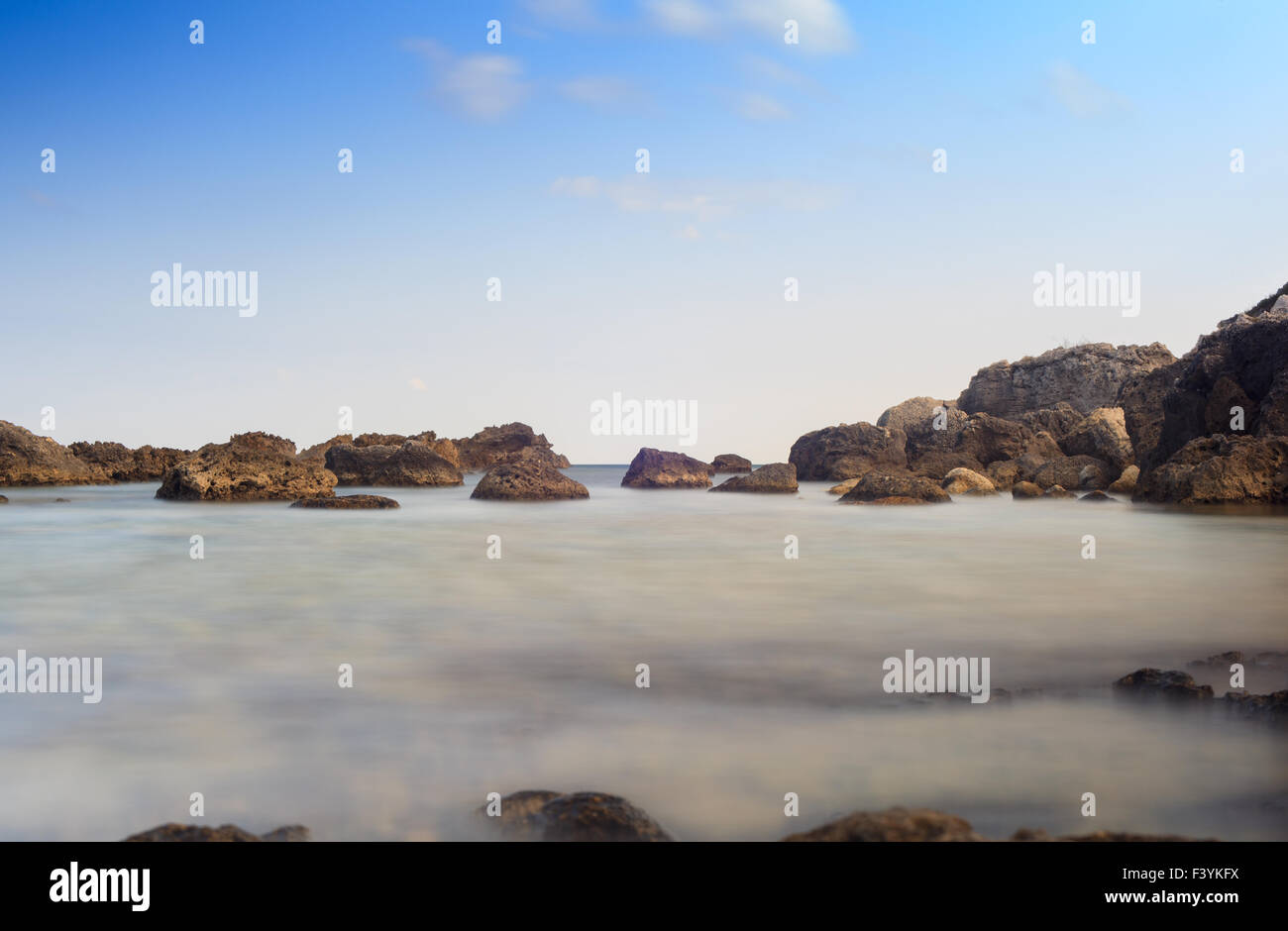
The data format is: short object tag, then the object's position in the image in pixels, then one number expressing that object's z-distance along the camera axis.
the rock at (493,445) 40.88
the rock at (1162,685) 4.03
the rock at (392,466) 25.72
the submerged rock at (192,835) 2.59
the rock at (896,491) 18.59
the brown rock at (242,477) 18.00
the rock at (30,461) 23.92
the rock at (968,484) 22.28
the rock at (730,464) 41.53
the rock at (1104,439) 23.19
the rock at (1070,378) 37.06
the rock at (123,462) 27.33
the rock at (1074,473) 22.78
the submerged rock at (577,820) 2.73
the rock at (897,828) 2.48
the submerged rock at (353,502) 16.16
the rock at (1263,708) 3.68
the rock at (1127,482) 20.48
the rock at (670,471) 27.22
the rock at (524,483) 19.39
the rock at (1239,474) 14.81
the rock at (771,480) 24.23
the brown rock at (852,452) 31.61
